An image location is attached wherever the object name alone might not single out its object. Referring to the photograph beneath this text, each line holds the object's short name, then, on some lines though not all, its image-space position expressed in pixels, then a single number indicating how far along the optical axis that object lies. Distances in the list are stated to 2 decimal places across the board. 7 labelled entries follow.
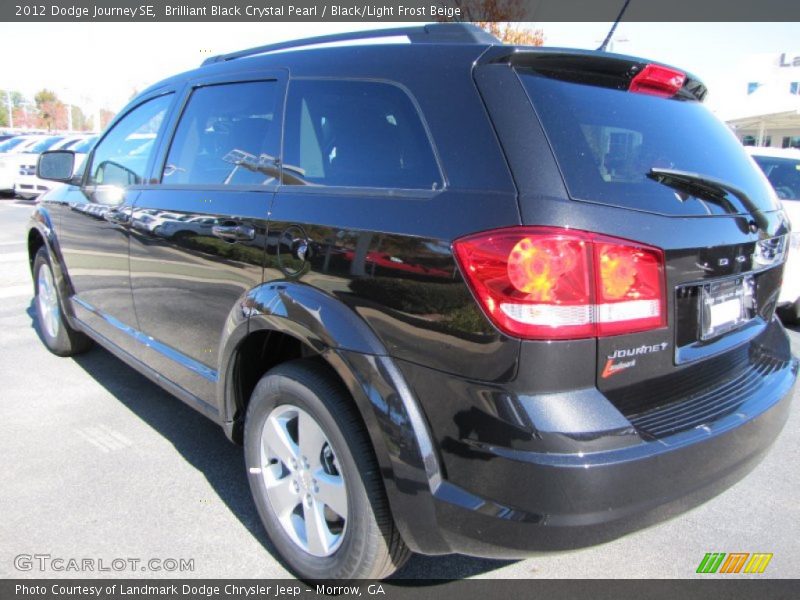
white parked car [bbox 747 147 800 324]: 5.30
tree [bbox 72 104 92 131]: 96.99
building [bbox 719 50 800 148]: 24.63
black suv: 1.64
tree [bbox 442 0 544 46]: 10.95
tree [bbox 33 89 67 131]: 80.09
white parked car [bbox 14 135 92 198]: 16.02
